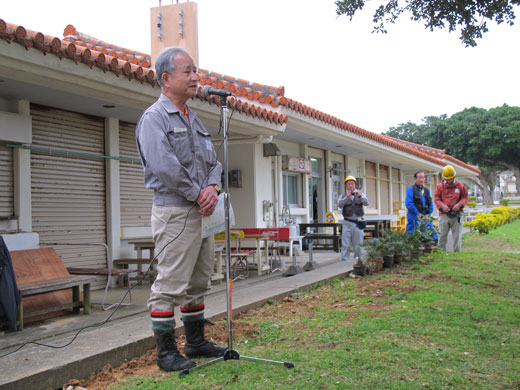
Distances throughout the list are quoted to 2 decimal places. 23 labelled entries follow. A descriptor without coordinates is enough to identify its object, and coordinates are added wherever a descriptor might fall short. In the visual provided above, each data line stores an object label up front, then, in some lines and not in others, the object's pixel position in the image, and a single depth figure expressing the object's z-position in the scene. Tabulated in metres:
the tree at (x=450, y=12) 6.29
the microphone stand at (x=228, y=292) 3.51
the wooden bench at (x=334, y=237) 12.89
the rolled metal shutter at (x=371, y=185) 18.61
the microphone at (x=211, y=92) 3.56
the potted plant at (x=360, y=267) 7.80
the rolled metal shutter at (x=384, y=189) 20.23
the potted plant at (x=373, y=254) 8.04
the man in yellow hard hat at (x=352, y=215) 9.95
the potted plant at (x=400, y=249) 8.57
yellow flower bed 17.84
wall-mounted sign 12.66
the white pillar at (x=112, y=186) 8.21
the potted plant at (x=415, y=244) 9.16
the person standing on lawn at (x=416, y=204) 10.29
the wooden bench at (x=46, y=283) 5.21
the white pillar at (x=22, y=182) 6.84
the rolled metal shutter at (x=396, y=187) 21.81
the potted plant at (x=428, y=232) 9.84
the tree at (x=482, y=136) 44.44
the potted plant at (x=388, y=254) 8.38
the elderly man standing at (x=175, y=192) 3.32
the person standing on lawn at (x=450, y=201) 10.27
